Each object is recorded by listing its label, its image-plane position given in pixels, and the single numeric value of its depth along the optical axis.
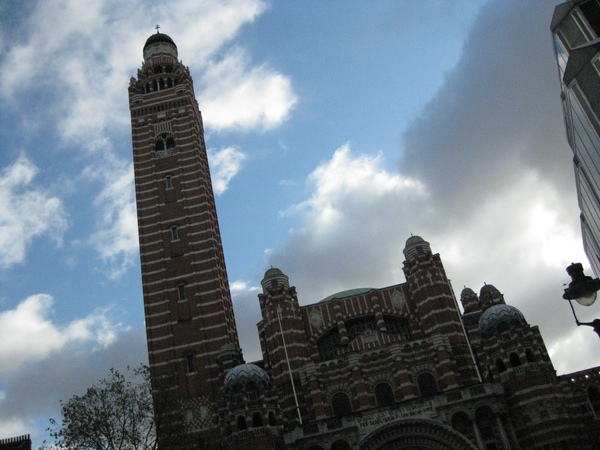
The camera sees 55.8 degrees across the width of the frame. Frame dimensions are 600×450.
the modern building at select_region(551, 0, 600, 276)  22.08
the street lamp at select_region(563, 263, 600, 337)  11.23
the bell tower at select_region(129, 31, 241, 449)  48.75
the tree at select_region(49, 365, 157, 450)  32.88
